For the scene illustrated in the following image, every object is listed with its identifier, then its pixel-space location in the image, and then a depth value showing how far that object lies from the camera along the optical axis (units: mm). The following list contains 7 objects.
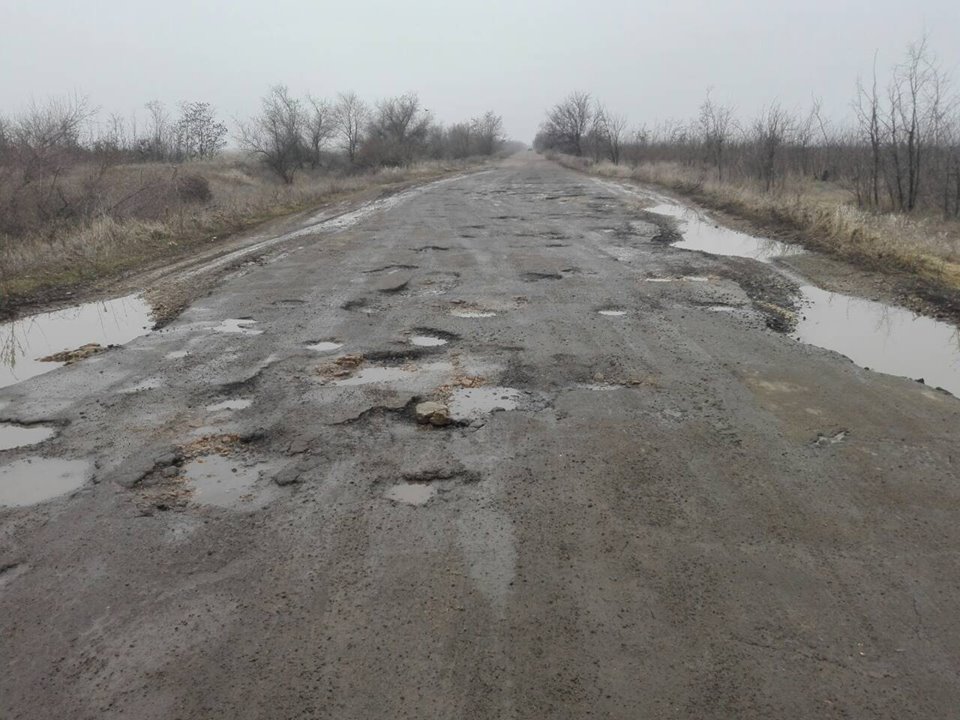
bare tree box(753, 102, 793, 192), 20978
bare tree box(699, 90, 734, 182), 28875
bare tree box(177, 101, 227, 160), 37281
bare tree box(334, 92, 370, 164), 41256
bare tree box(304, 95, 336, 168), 37438
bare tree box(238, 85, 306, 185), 31125
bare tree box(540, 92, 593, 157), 57312
